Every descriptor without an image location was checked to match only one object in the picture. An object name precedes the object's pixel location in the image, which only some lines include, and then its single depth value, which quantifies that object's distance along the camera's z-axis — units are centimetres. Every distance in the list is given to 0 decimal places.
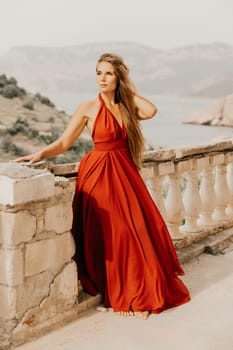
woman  374
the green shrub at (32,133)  2533
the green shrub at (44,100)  3466
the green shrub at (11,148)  2252
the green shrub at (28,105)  3169
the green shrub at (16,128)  2542
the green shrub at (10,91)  3241
